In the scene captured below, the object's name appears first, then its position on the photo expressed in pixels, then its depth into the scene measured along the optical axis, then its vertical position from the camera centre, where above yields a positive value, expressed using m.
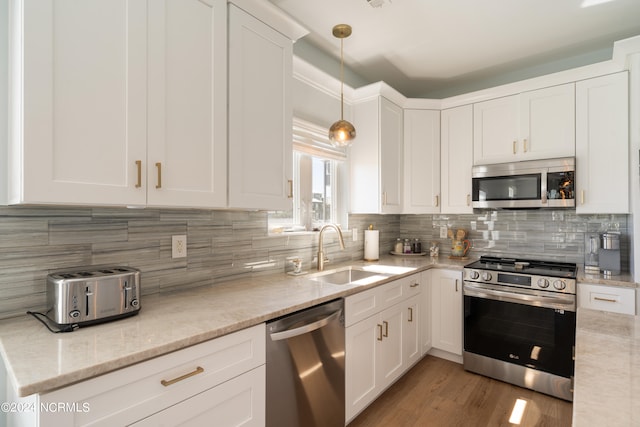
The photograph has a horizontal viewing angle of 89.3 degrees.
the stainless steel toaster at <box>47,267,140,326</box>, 1.12 -0.30
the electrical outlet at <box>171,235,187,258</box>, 1.72 -0.17
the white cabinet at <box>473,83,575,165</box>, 2.62 +0.77
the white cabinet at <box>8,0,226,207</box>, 1.05 +0.42
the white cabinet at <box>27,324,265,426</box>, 0.90 -0.57
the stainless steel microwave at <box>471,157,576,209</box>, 2.58 +0.26
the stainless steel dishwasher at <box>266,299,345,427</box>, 1.45 -0.76
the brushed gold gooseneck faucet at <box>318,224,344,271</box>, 2.48 -0.30
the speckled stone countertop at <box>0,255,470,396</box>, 0.88 -0.42
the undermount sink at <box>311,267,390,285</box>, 2.20 -0.46
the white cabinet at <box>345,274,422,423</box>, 1.95 -0.88
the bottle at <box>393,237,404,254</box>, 3.51 -0.36
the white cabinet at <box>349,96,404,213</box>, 2.90 +0.52
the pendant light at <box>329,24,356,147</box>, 2.10 +0.52
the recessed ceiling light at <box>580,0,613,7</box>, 2.12 +1.41
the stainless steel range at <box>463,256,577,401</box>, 2.30 -0.83
